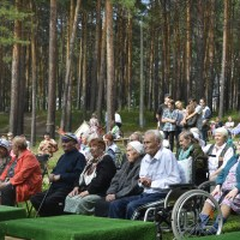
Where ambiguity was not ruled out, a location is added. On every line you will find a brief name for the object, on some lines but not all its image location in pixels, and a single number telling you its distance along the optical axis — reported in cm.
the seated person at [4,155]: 1457
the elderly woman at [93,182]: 1162
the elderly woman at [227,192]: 997
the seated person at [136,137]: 1447
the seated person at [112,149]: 1584
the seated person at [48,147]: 2061
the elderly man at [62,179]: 1241
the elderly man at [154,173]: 1027
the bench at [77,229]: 738
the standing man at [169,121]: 2124
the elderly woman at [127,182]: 1083
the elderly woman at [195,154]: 1238
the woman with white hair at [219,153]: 1229
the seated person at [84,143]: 1961
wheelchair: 958
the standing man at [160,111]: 2182
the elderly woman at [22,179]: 1275
